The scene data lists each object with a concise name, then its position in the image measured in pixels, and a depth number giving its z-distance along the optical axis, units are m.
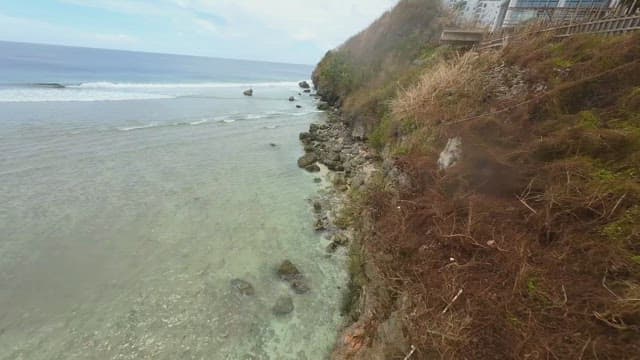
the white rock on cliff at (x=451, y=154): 6.49
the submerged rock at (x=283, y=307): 7.30
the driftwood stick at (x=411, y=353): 3.77
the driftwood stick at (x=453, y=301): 3.69
